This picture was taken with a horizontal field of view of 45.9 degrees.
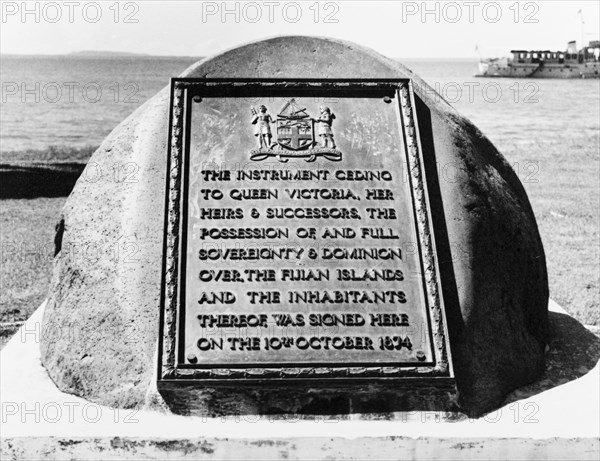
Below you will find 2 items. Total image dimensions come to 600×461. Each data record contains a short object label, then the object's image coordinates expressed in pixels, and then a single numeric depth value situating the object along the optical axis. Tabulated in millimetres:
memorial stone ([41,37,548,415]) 3180
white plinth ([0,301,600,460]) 2986
